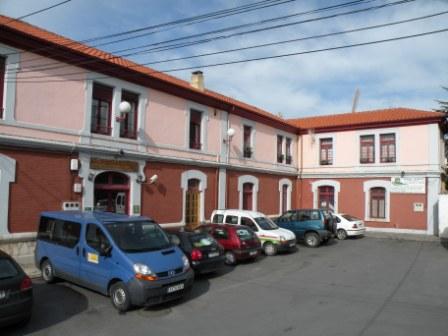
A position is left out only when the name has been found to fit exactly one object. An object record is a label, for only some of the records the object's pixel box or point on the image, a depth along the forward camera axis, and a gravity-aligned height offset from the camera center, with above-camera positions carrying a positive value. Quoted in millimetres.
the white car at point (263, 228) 14773 -1401
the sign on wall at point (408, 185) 22641 +588
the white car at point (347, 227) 20406 -1724
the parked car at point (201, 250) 10453 -1620
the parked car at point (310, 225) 17547 -1467
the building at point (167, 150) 11922 +1857
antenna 48688 +11402
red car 12602 -1619
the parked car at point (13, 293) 6113 -1704
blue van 7762 -1479
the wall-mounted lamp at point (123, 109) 14172 +2898
